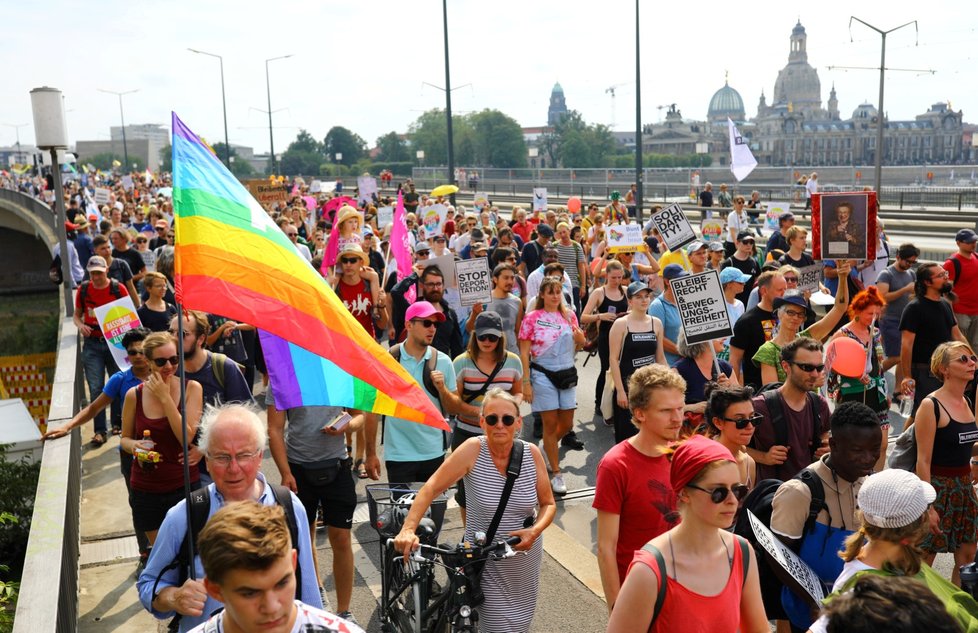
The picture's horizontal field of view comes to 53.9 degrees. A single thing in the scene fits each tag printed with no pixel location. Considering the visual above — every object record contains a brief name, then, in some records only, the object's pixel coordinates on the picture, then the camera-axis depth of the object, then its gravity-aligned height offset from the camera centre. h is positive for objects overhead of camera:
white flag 18.96 +0.12
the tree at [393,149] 129.25 +3.29
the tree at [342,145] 128.25 +4.04
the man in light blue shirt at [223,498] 3.42 -1.19
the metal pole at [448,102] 30.02 +2.27
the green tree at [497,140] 120.50 +3.75
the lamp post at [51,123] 11.94 +0.75
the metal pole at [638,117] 25.50 +1.32
